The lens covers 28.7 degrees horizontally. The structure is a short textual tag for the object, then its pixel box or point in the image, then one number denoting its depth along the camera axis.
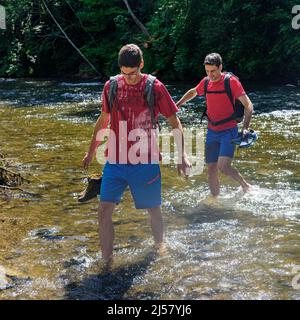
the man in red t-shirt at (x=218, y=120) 7.69
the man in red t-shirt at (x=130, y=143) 5.67
